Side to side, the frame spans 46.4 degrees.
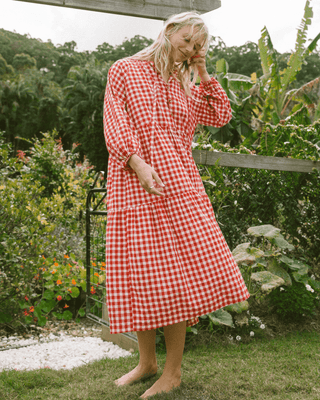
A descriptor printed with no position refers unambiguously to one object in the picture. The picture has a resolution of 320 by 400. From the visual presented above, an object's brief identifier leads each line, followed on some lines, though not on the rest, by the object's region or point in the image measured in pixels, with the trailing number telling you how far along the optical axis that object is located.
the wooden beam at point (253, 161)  2.49
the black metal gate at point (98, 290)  2.37
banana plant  7.64
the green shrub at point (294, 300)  2.50
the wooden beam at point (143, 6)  2.06
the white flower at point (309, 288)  2.60
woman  1.41
